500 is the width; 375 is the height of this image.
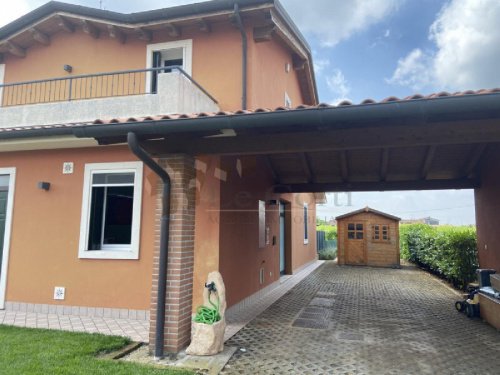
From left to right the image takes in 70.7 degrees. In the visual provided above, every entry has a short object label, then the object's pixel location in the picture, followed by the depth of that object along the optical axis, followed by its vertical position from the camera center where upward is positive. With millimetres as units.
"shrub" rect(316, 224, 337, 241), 29297 -129
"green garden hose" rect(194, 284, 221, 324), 5258 -1253
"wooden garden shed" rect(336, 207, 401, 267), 18188 -277
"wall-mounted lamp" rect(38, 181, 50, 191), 7930 +966
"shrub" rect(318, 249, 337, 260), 22891 -1457
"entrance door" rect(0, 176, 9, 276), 8380 +659
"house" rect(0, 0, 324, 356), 5391 +1282
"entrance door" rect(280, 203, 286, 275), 14179 -373
